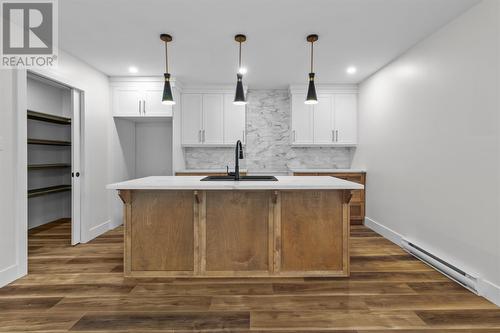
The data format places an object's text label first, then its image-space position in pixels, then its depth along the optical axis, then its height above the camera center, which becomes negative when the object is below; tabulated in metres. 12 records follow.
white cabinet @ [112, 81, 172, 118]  4.34 +1.03
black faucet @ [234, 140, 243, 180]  2.67 +0.04
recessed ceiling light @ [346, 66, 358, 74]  3.98 +1.43
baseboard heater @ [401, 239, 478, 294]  2.31 -1.01
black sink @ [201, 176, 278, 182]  2.79 -0.17
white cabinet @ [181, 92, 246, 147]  4.81 +0.82
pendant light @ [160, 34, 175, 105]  2.84 +0.75
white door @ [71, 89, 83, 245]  3.56 -0.04
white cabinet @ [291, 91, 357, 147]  4.86 +0.75
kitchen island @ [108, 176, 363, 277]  2.54 -0.67
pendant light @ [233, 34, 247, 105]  2.79 +0.73
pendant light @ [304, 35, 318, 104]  2.83 +0.73
